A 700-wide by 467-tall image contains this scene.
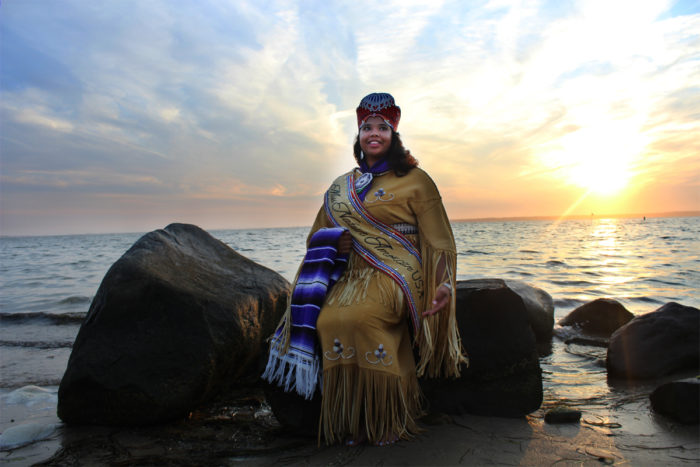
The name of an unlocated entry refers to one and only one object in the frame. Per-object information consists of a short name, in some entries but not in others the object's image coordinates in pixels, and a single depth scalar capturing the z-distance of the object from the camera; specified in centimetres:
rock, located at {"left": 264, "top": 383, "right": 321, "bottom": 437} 275
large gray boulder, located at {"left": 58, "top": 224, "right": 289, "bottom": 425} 299
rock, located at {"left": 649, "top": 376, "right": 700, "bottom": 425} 271
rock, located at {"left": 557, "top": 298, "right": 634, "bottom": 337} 580
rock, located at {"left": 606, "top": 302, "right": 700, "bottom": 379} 373
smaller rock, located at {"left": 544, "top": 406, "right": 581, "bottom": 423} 291
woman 255
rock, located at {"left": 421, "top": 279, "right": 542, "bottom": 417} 302
